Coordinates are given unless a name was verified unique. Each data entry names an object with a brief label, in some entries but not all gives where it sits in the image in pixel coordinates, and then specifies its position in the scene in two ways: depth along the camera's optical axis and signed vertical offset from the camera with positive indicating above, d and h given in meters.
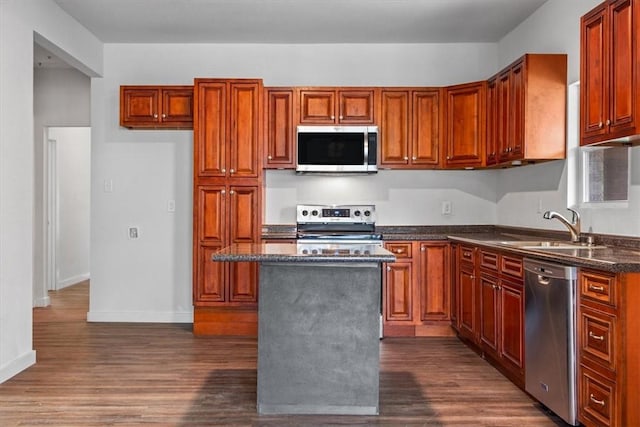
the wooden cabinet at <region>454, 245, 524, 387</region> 3.20 -0.65
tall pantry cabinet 4.62 +0.17
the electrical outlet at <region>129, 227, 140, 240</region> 5.09 -0.17
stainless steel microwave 4.70 +0.64
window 3.09 +0.27
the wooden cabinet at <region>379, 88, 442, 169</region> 4.77 +0.85
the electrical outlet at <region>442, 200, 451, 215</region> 5.11 +0.09
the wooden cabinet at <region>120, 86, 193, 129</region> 4.79 +1.06
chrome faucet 3.34 -0.05
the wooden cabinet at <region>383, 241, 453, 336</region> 4.55 -0.63
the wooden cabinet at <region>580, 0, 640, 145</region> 2.49 +0.76
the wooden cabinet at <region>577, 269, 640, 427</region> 2.23 -0.61
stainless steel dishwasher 2.54 -0.65
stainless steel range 4.88 -0.03
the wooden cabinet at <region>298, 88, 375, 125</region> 4.75 +1.06
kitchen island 2.78 -0.65
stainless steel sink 3.22 -0.20
